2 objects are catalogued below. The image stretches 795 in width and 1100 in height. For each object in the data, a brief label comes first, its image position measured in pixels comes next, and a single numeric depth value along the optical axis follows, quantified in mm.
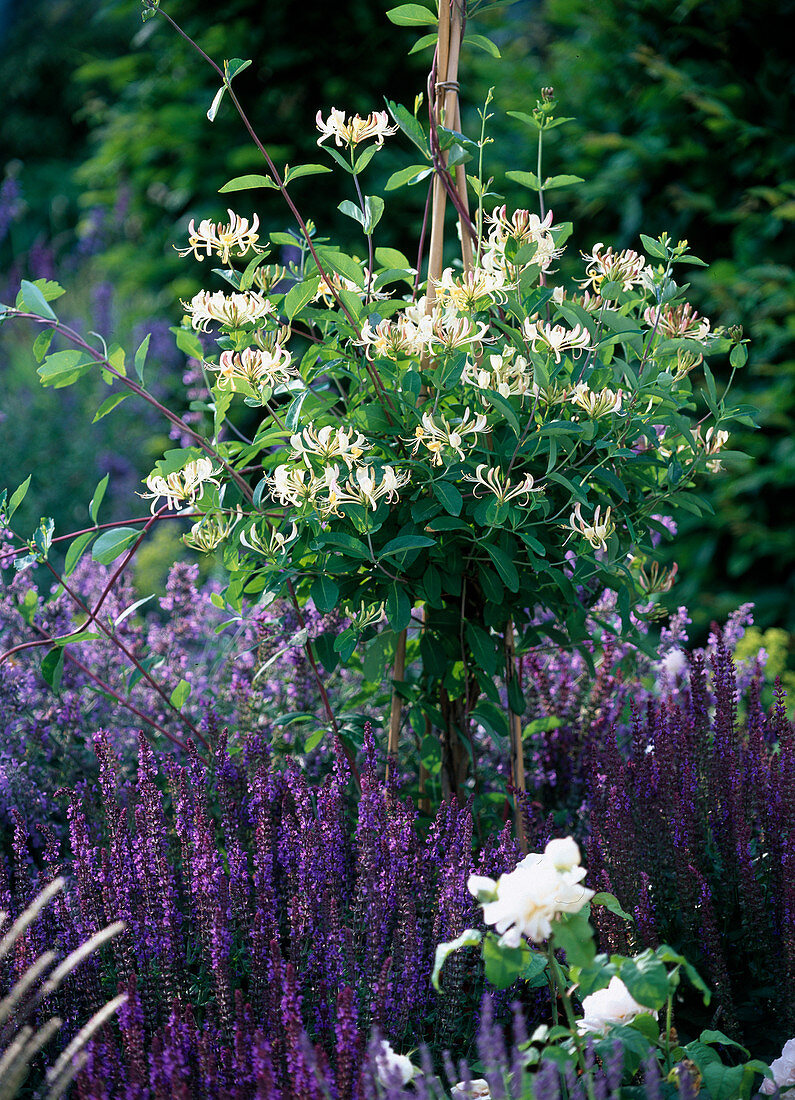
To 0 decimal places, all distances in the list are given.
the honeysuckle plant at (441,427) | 3211
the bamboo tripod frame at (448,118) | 3323
